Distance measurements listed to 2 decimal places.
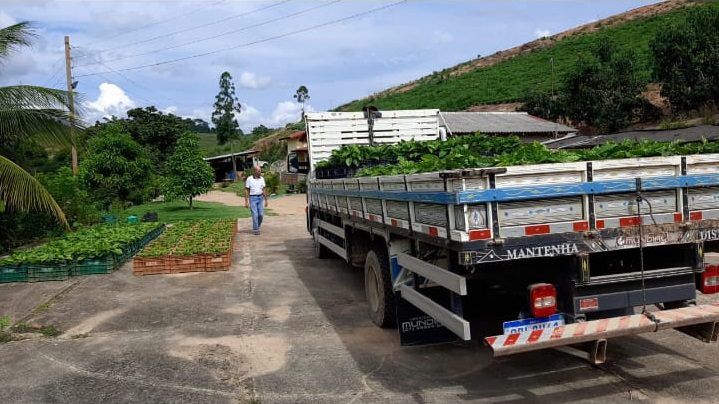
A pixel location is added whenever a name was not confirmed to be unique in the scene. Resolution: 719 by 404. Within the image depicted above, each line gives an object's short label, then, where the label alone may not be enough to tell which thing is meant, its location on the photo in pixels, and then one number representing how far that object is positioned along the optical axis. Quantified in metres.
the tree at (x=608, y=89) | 34.62
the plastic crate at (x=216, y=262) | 10.55
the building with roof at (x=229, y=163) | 60.78
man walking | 15.30
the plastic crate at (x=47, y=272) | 9.84
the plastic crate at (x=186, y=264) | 10.41
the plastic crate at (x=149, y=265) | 10.26
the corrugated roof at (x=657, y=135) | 16.17
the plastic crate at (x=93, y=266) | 10.19
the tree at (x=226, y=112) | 76.62
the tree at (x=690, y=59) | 29.25
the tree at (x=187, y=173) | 23.81
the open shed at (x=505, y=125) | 32.19
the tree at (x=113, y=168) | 21.25
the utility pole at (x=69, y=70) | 22.55
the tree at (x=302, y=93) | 90.00
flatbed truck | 4.04
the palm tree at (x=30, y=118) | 9.70
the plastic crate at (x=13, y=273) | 9.77
